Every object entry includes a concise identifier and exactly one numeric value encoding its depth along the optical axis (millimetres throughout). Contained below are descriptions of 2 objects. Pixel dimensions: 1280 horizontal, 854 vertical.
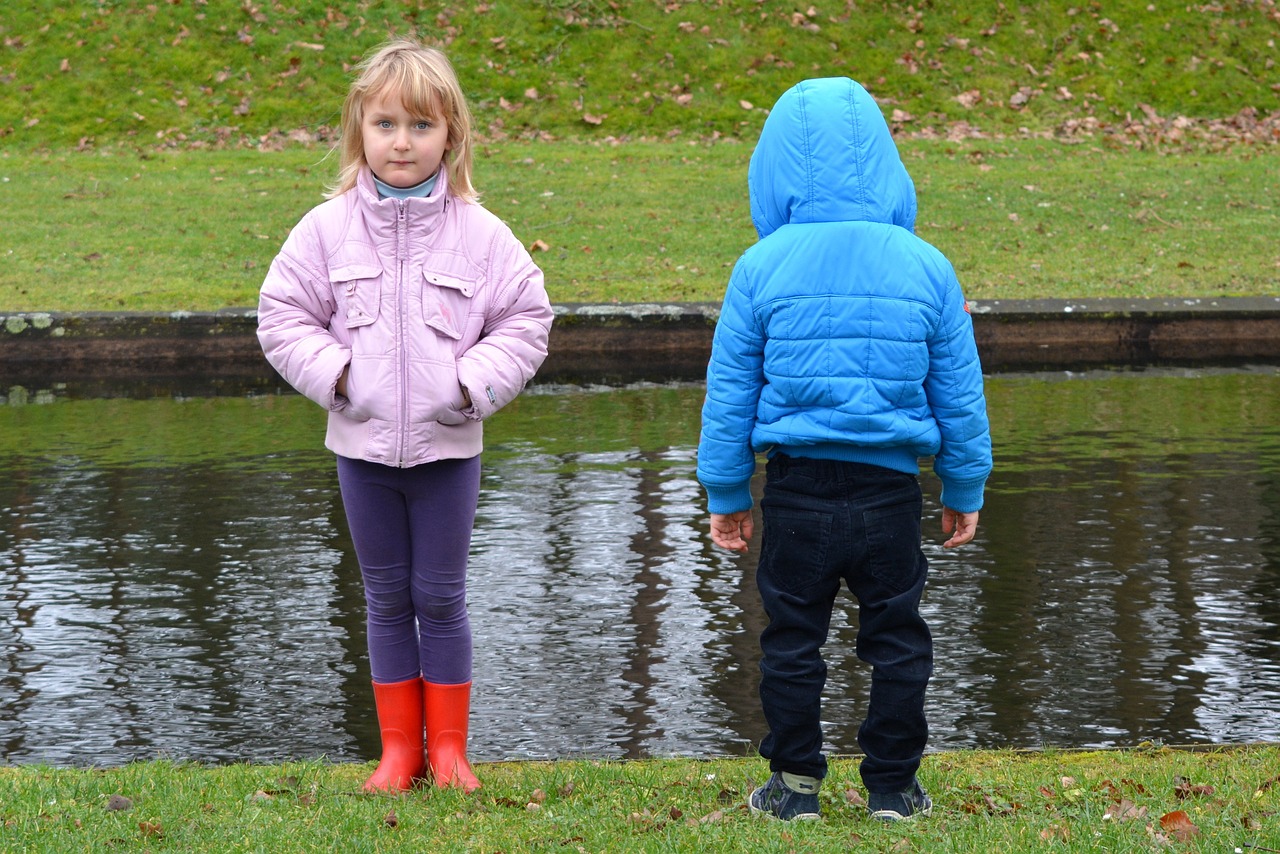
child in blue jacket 6988
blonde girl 7621
